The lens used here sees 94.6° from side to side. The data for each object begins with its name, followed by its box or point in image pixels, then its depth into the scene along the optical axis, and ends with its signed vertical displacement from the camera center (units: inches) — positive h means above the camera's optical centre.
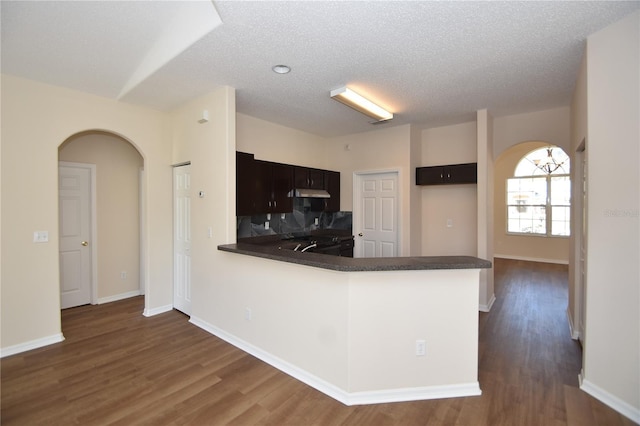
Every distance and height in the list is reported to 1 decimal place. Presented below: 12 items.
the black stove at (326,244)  167.5 -20.1
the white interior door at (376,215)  189.6 -3.3
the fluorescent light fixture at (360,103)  122.9 +48.2
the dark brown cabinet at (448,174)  170.6 +21.7
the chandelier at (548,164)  275.9 +43.8
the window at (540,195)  284.7 +14.8
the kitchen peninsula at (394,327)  86.0 -34.9
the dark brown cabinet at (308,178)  183.9 +21.2
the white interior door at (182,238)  153.4 -14.9
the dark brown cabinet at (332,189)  205.5 +15.1
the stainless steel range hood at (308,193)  179.9 +10.7
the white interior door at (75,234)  159.9 -13.1
